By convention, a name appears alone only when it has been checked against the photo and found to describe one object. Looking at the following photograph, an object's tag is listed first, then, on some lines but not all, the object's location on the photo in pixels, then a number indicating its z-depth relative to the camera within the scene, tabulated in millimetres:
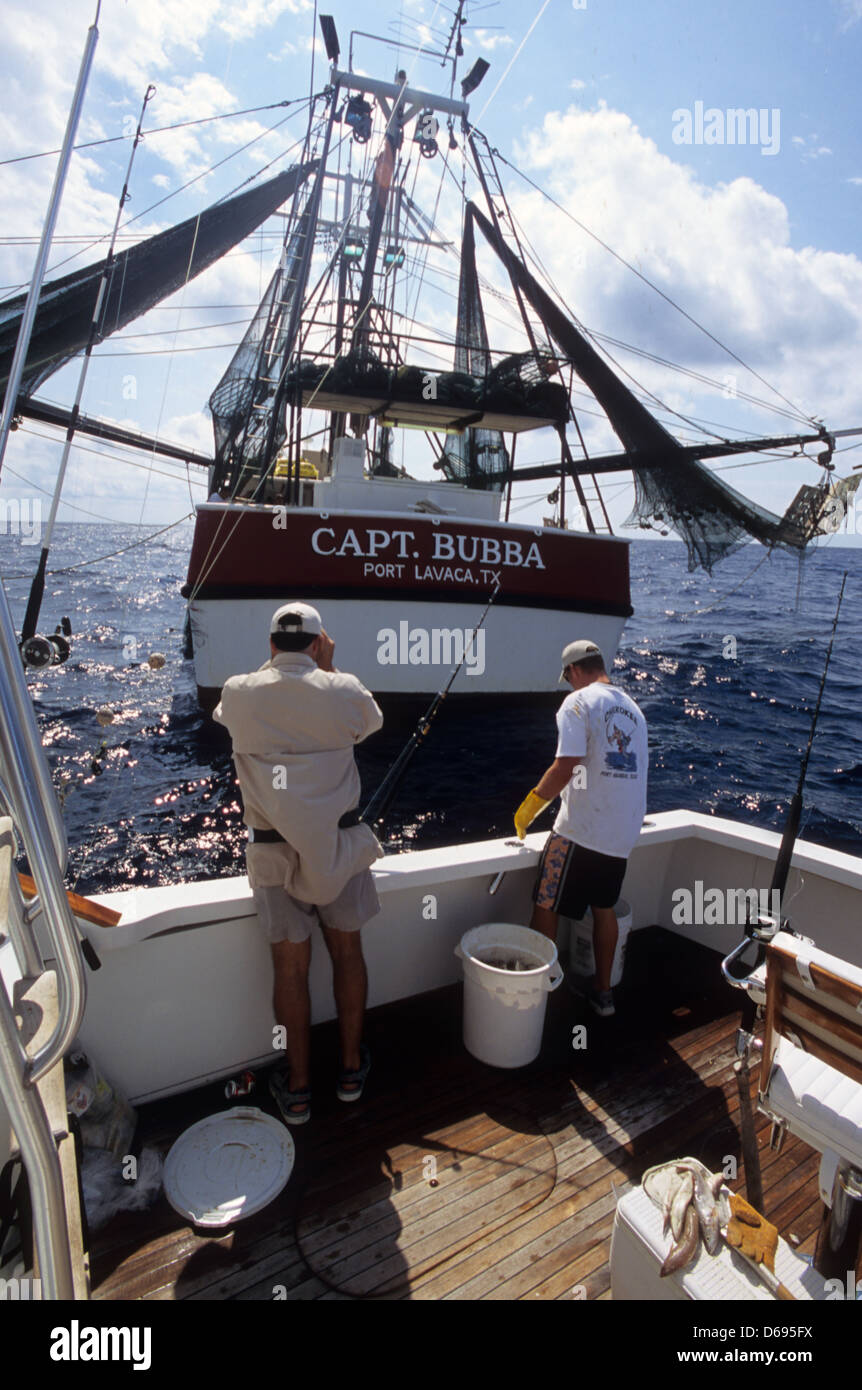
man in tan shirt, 2398
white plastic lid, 2305
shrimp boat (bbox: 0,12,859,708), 8266
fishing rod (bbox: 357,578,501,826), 3727
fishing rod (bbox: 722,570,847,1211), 1785
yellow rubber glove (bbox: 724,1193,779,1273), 1604
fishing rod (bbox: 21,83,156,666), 3953
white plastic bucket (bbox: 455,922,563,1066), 2910
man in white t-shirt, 3154
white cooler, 1547
